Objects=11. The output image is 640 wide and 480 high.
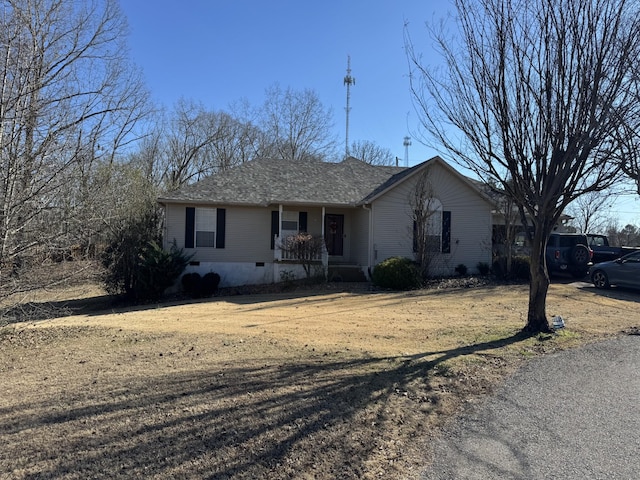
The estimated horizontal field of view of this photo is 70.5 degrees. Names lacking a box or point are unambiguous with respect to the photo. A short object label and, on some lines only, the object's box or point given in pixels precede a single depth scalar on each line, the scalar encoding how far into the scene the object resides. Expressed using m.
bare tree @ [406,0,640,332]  7.00
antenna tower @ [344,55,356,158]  33.66
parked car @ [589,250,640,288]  14.49
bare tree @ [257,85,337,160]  37.62
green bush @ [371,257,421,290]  15.32
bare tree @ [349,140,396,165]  44.03
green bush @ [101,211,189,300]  15.80
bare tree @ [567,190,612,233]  40.48
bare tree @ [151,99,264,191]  35.28
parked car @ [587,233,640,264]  20.59
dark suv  17.89
